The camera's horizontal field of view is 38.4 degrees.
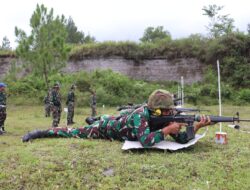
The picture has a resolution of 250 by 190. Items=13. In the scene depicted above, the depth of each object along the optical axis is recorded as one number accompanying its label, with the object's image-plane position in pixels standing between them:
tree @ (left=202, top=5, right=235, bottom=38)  33.03
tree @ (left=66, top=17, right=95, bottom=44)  48.75
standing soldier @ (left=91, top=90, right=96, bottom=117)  16.43
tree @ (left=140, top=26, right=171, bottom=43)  46.91
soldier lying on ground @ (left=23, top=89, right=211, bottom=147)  5.39
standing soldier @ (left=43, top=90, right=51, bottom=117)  17.33
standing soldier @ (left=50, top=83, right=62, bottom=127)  11.56
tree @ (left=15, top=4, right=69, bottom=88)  19.95
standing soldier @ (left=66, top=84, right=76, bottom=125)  12.89
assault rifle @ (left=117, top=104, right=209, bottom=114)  7.89
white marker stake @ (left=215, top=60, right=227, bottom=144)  6.44
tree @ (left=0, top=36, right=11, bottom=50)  47.42
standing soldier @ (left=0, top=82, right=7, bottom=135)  10.53
